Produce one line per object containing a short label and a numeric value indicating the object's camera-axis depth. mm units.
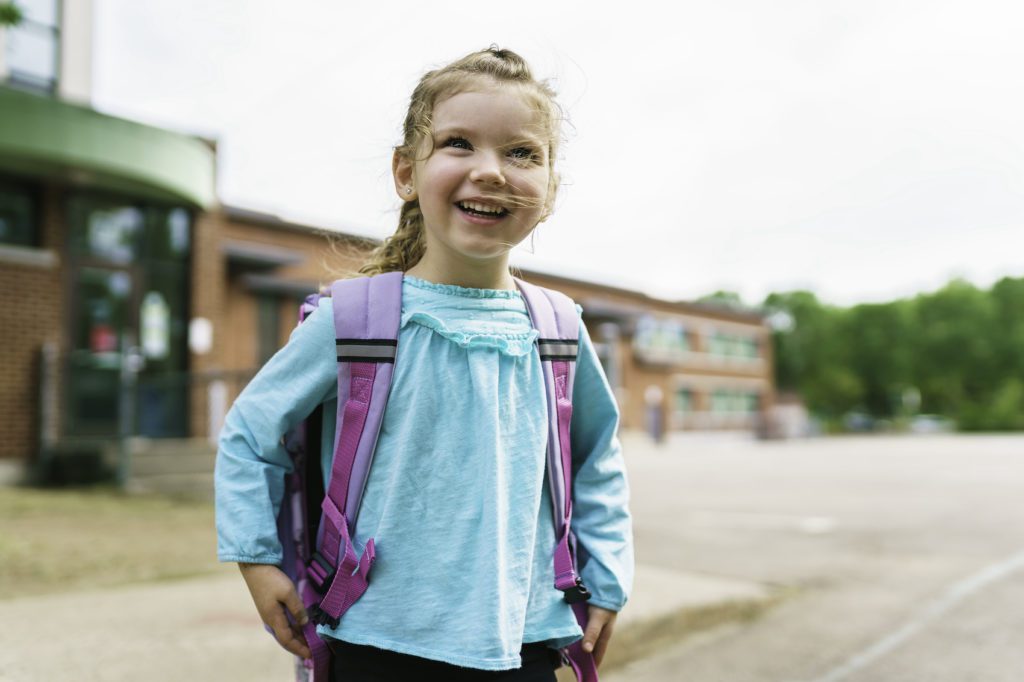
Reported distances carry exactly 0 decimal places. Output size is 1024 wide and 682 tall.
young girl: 1527
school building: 10781
